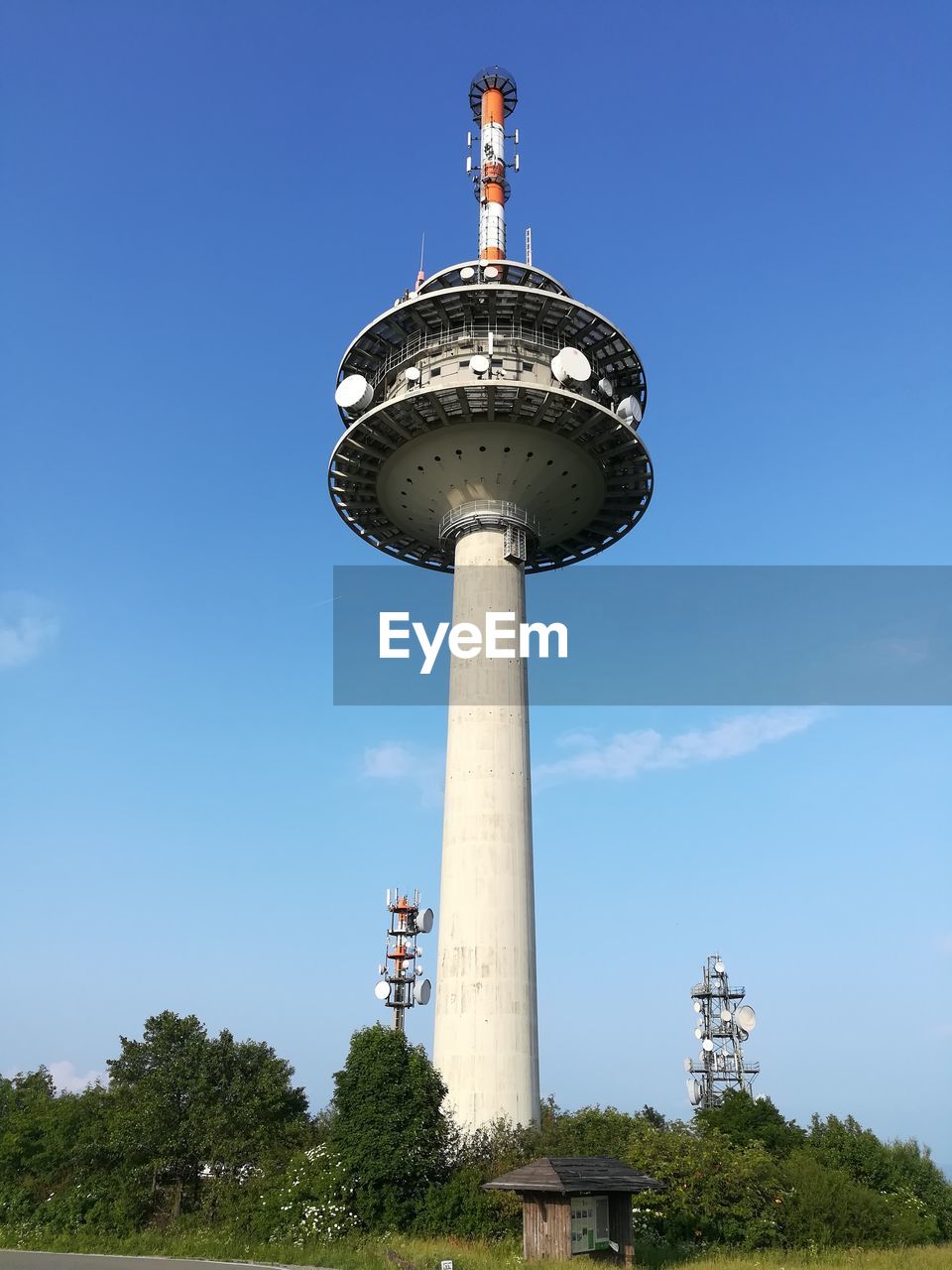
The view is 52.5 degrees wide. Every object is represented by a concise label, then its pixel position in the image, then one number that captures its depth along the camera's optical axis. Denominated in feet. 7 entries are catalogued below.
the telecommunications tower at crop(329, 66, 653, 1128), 112.47
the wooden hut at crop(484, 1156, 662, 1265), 71.31
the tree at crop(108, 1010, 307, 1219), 112.98
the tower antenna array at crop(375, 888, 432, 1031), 178.91
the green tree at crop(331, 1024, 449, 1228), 89.92
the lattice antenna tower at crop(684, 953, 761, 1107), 220.64
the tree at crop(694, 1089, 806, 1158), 140.50
